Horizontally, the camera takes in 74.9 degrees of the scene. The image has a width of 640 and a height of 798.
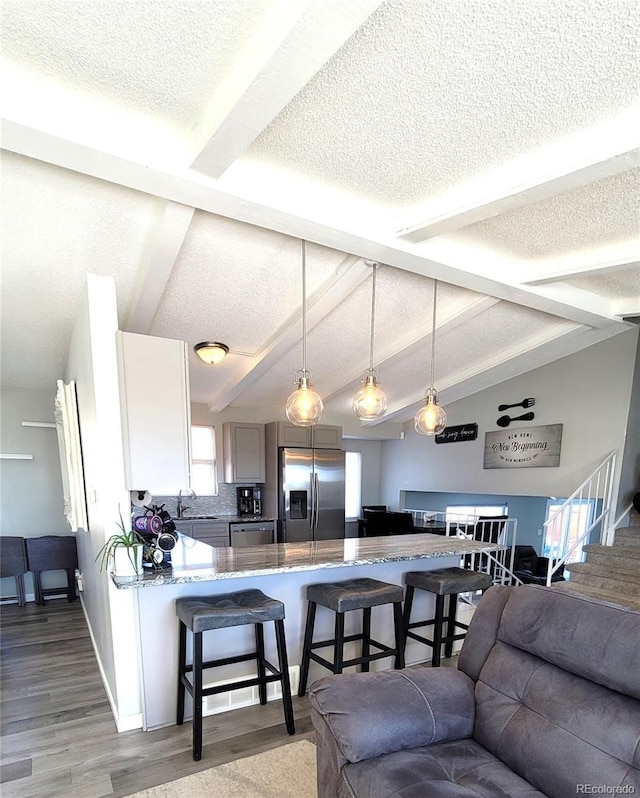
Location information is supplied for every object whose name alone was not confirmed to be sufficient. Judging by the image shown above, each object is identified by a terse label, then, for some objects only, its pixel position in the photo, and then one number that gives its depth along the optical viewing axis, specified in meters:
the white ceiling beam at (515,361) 4.70
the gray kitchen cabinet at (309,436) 5.67
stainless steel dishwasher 5.32
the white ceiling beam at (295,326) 3.23
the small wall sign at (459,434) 6.11
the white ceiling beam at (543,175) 1.86
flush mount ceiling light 3.74
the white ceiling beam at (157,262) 2.40
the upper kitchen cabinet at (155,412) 2.32
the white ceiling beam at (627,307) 4.07
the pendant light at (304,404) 2.92
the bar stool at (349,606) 2.41
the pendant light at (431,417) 3.40
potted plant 2.16
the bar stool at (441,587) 2.84
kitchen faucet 5.40
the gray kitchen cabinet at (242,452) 5.63
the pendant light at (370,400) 3.12
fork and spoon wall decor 5.42
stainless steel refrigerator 5.55
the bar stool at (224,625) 2.05
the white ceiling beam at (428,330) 3.95
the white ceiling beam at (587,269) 2.96
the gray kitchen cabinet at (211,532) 5.09
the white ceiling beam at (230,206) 1.80
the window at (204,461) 5.69
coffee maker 5.83
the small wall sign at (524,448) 5.20
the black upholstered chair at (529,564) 6.11
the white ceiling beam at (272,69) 1.28
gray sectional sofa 1.27
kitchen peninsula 2.28
